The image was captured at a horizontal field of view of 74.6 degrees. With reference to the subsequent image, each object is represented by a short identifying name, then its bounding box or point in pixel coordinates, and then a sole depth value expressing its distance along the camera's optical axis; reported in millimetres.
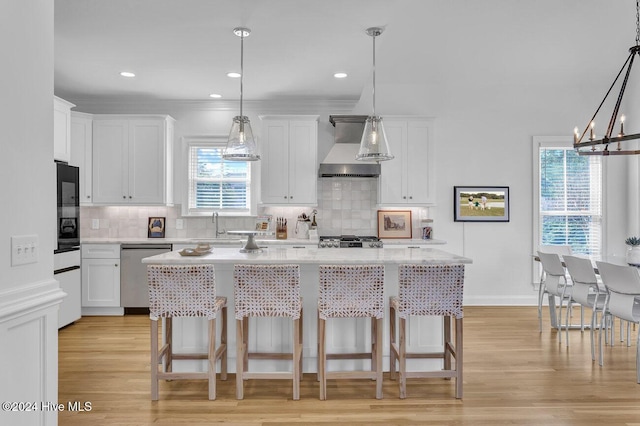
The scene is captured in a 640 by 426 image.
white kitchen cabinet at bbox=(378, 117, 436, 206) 5590
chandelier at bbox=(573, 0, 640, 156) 3114
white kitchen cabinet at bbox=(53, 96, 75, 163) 4543
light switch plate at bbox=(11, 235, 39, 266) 1643
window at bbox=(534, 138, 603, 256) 5898
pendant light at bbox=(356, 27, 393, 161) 3344
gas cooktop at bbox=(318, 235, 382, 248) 4953
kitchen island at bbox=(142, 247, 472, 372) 3270
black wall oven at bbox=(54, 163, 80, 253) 4477
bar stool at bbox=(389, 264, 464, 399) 2875
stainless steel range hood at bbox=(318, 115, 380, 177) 5375
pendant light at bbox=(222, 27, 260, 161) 3309
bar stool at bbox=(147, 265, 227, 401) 2824
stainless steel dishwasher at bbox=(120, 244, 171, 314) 5184
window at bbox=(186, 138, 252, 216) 5832
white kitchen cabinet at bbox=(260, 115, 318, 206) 5523
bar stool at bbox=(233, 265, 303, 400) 2840
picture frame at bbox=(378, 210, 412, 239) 5871
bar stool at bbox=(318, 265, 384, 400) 2857
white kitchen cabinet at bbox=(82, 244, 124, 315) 5156
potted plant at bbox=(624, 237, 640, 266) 3979
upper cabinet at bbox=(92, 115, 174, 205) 5402
